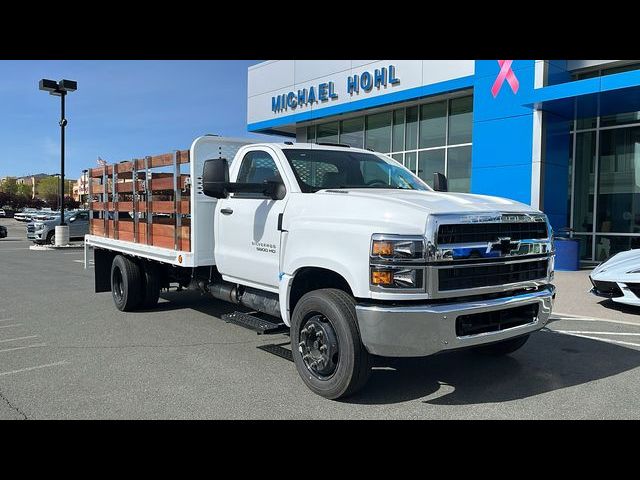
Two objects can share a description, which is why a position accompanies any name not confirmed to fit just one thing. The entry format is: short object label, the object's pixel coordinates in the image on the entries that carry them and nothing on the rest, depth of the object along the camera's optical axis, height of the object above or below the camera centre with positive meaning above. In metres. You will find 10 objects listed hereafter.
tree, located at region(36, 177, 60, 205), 116.89 +4.75
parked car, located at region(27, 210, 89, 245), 23.73 -0.87
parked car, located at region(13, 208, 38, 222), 54.53 -0.84
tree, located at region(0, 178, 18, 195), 121.50 +5.15
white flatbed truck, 3.83 -0.34
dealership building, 13.93 +2.53
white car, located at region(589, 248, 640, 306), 7.51 -0.88
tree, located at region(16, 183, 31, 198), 122.66 +4.51
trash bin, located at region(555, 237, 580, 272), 13.02 -0.91
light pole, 23.28 +5.12
